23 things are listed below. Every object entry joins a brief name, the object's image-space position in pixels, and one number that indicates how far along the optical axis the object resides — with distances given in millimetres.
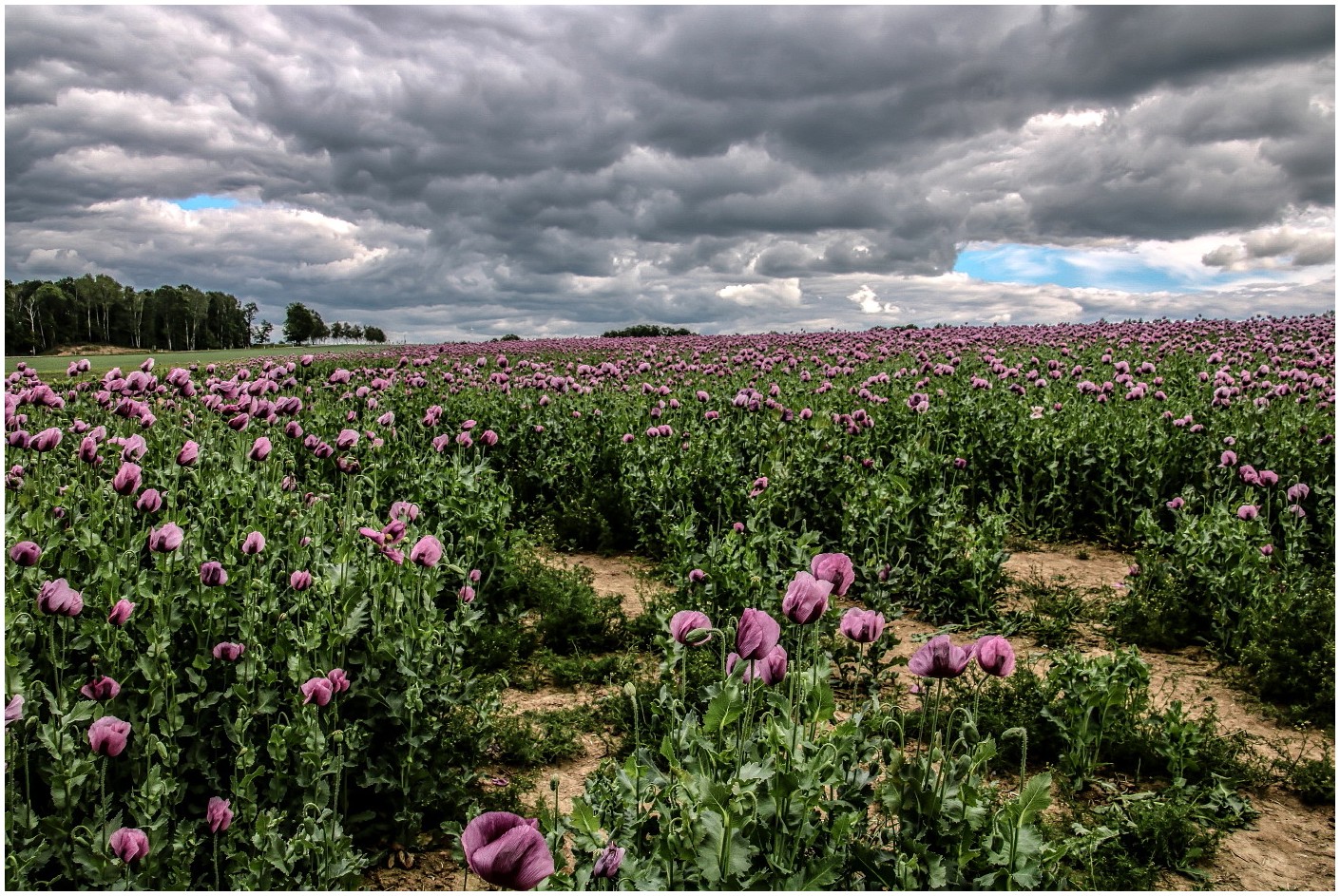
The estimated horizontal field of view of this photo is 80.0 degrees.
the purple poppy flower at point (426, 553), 3084
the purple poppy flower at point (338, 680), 2779
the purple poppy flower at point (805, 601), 1965
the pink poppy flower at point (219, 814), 2436
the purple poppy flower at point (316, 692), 2646
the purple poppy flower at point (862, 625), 2154
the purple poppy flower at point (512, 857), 1318
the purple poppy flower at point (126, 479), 3314
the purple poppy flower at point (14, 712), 2072
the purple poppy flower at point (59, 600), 2529
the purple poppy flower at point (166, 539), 3066
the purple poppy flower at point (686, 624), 2049
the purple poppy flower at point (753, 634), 1833
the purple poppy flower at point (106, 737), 2330
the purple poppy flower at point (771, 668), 1999
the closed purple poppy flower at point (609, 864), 1727
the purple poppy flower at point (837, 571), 2182
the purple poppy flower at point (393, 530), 3332
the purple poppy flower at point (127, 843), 2170
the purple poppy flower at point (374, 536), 3210
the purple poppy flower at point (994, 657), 1952
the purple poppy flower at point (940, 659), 1926
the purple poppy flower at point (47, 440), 3998
